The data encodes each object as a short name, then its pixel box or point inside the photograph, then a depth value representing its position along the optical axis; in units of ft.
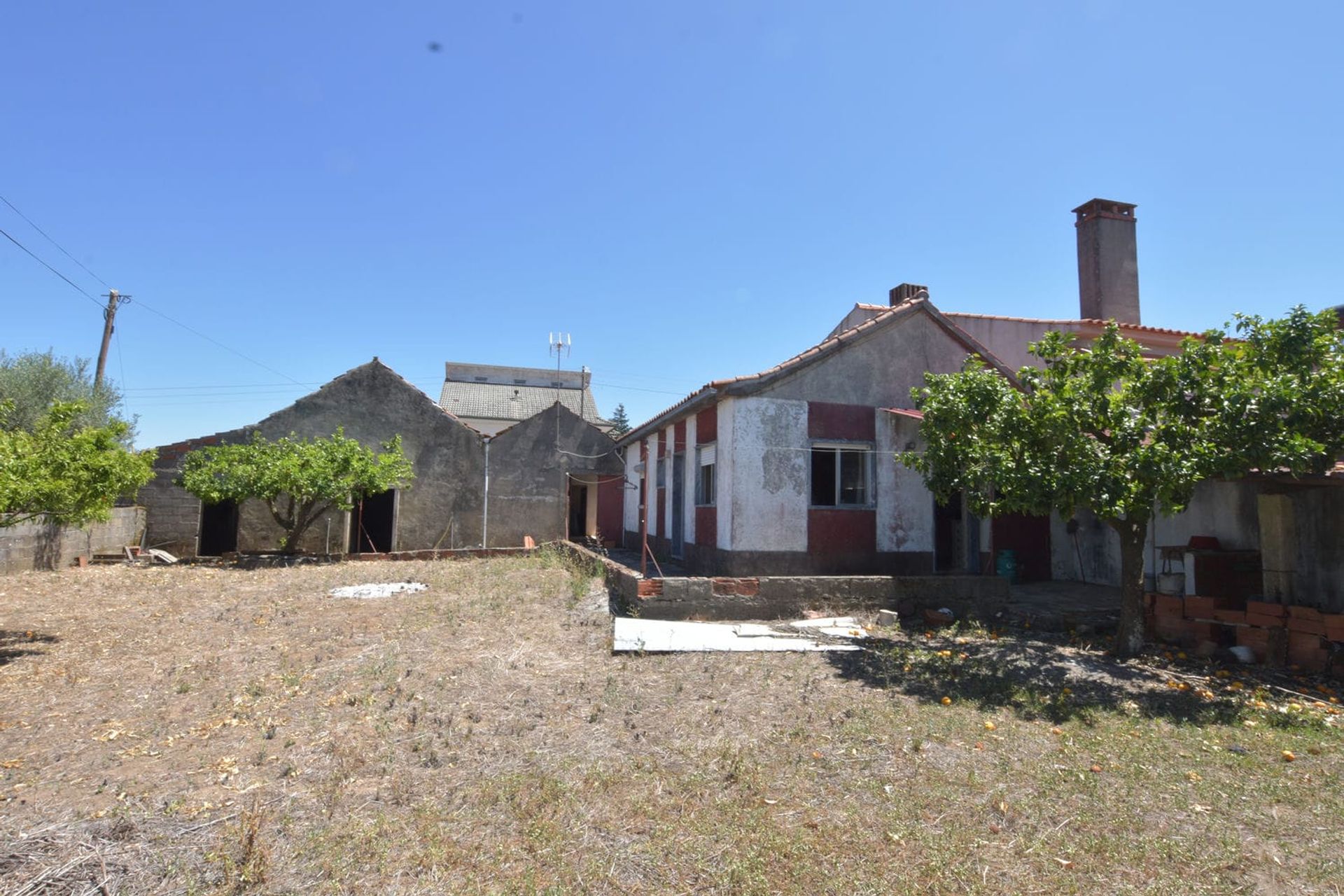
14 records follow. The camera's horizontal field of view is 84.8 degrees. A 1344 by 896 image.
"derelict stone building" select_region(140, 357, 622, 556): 66.90
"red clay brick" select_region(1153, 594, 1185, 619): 29.78
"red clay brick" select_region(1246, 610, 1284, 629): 26.65
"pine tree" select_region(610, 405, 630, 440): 186.24
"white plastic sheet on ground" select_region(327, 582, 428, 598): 42.70
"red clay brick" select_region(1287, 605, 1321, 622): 25.58
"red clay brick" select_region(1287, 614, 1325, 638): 25.46
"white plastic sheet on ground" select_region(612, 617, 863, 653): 28.40
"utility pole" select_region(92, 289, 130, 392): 74.74
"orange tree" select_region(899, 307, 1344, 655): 22.65
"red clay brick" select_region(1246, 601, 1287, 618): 26.58
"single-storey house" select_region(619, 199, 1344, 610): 37.11
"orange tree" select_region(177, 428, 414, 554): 57.26
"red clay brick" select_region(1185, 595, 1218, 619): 28.84
